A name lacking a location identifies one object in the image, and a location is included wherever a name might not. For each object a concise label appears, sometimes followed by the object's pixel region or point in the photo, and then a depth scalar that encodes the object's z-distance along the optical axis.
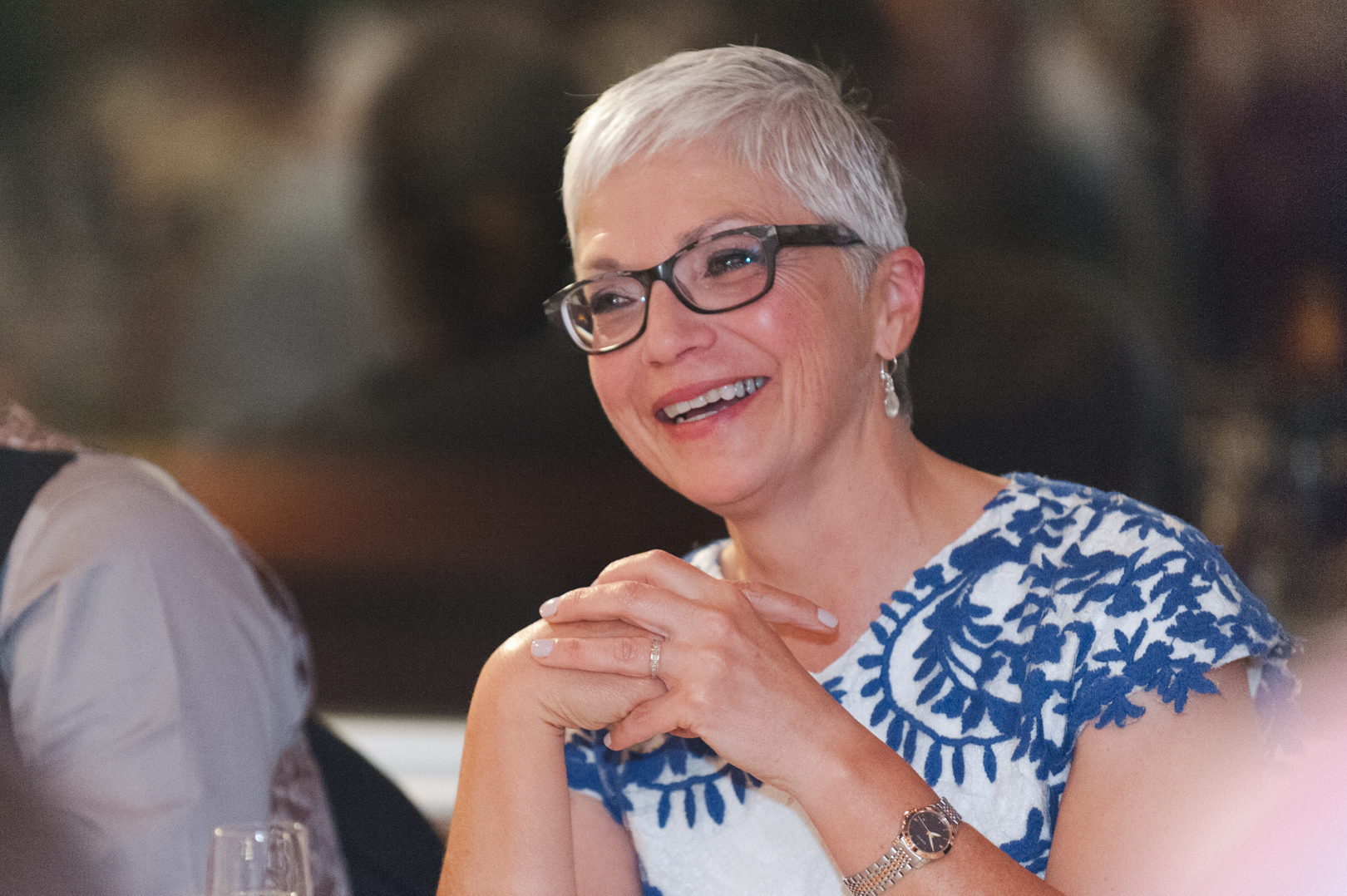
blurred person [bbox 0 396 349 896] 3.49
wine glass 3.27
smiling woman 3.31
